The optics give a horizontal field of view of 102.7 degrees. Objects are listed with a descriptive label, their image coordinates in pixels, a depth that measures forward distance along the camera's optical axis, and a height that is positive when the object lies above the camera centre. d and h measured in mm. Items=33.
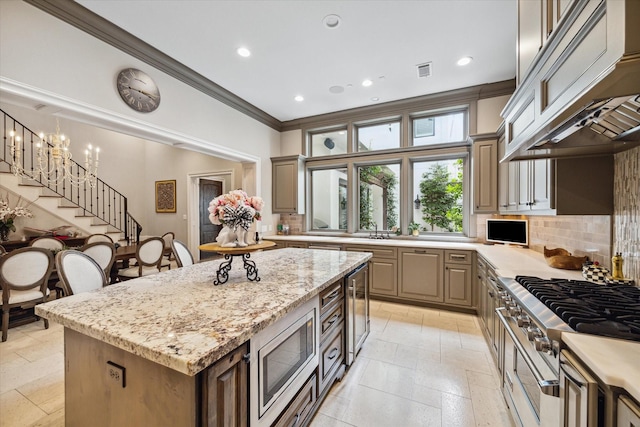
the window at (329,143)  4945 +1373
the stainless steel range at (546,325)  1037 -490
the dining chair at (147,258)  3771 -698
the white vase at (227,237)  1711 -170
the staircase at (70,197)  5055 +363
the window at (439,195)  4082 +280
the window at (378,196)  4539 +286
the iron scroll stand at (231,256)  1629 -310
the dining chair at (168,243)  5449 -696
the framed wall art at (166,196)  6777 +429
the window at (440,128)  4032 +1363
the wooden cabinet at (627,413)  693 -563
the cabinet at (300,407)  1351 -1123
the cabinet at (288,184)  4855 +534
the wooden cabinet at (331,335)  1775 -929
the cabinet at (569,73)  801 +560
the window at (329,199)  4973 +263
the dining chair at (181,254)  2436 -417
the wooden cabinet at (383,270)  3789 -879
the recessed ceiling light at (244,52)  2877 +1834
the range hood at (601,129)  1127 +445
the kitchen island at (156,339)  875 -465
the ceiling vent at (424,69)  3162 +1813
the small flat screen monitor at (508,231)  3164 -251
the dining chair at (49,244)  3709 -466
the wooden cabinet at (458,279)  3342 -889
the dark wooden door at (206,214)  6410 -50
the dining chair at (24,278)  2705 -726
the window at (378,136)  4500 +1373
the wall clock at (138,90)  2611 +1308
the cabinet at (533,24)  1285 +1075
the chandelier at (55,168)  4578 +989
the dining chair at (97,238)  4379 -452
